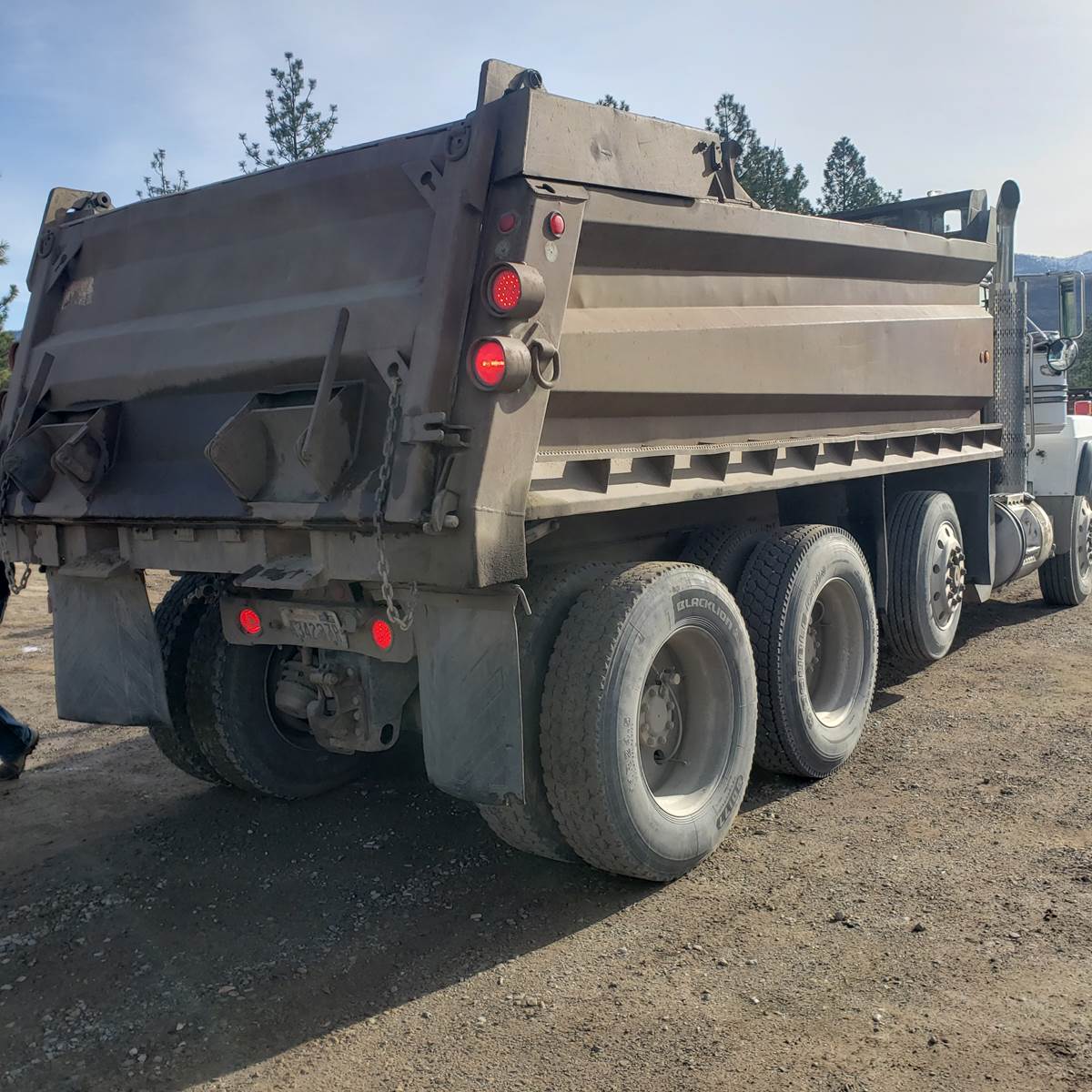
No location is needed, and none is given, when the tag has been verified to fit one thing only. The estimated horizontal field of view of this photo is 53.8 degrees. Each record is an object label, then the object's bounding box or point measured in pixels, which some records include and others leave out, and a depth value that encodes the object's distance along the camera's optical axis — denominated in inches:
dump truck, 134.2
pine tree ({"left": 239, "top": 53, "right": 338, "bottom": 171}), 838.5
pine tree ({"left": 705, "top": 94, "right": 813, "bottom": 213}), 1110.4
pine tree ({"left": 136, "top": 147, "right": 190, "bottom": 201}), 832.3
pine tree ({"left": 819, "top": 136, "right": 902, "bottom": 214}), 1314.0
